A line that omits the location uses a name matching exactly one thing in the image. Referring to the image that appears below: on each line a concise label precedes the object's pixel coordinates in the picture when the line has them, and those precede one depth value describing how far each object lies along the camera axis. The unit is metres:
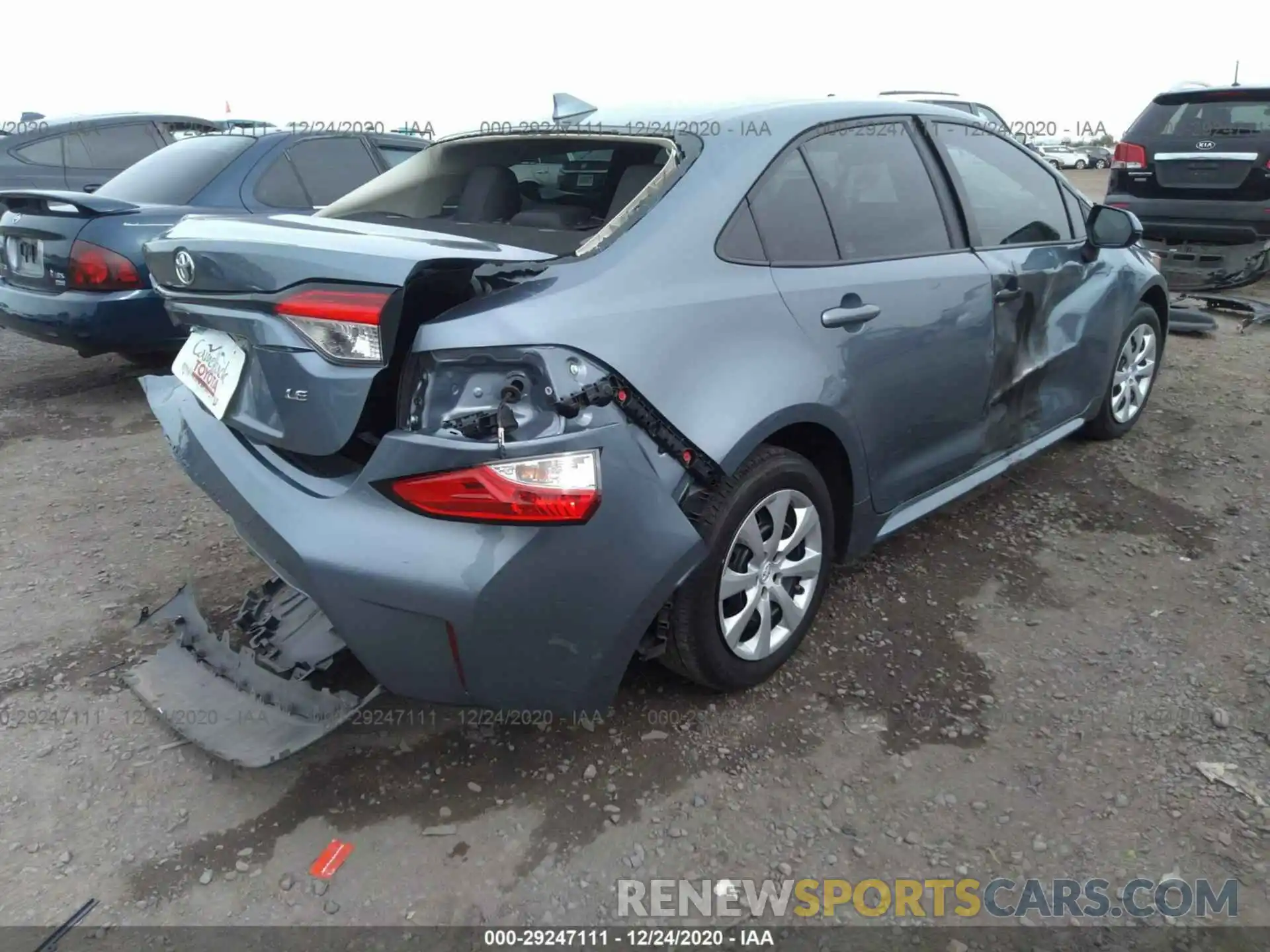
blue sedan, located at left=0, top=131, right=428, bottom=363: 4.62
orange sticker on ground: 1.99
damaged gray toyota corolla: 1.86
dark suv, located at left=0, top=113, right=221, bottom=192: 7.43
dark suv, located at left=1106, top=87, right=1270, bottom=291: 6.81
